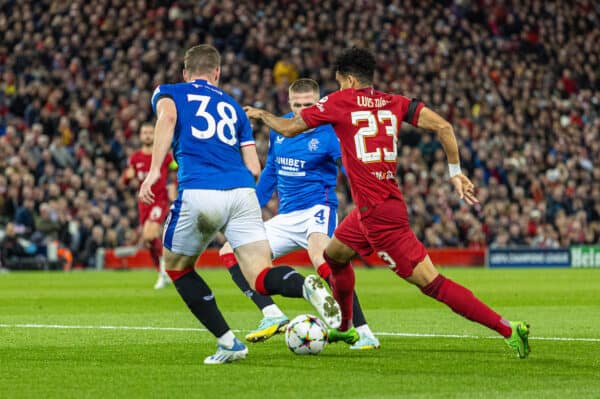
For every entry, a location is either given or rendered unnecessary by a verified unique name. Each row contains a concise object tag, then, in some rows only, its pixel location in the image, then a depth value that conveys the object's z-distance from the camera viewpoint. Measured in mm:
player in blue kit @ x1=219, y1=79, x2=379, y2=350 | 22281
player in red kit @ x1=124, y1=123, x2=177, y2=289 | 38781
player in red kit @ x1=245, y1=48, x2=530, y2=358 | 17953
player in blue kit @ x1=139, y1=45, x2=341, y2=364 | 17609
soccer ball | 18609
